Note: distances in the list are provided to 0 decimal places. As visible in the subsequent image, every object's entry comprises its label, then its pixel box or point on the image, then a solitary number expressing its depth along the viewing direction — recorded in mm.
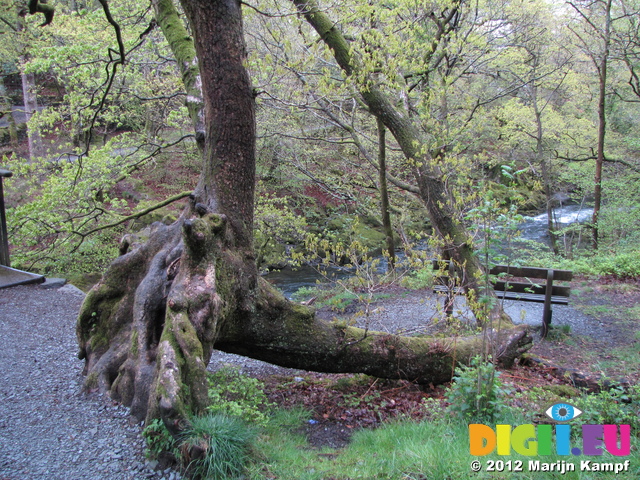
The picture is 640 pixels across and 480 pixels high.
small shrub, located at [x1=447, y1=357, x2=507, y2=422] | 3477
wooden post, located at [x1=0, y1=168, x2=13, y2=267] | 8883
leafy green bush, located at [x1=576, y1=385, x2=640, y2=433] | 3309
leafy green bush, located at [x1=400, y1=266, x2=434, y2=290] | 11641
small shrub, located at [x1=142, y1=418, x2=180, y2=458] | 2924
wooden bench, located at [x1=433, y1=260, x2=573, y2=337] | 7309
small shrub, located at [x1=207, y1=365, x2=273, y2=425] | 3336
